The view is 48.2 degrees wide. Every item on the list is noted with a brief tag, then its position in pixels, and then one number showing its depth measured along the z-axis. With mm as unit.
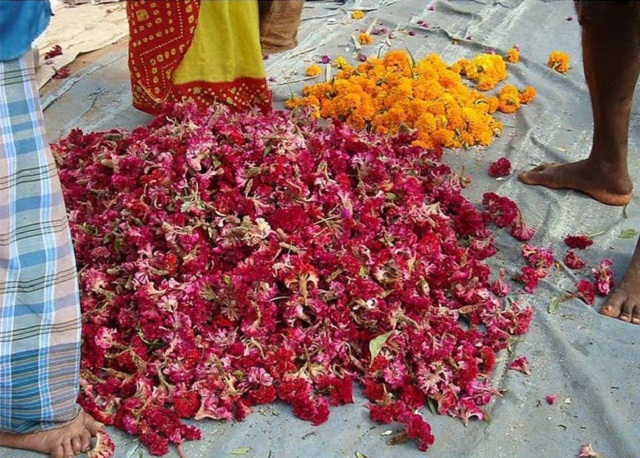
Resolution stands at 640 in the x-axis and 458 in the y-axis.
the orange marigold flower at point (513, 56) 4602
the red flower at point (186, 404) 2207
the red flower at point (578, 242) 3002
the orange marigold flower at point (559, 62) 4496
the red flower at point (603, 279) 2752
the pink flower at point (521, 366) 2441
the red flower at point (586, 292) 2729
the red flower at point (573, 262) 2900
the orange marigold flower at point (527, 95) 4164
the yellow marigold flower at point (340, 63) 4395
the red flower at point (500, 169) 3490
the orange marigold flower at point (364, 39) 4730
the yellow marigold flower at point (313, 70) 4270
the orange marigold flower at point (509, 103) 4078
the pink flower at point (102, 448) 2116
